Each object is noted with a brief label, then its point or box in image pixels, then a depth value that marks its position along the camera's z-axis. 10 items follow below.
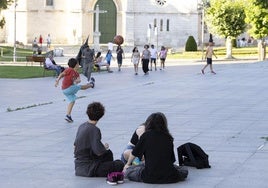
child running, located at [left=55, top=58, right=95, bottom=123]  17.39
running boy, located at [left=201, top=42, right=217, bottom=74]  37.75
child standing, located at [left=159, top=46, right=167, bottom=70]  44.12
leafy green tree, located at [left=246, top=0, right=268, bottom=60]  56.13
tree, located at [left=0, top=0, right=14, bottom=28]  51.91
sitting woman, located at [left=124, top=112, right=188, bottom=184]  9.95
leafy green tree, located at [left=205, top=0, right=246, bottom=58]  60.31
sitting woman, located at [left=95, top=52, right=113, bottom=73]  40.22
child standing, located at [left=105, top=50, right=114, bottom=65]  42.20
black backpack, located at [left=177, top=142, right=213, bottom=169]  11.07
